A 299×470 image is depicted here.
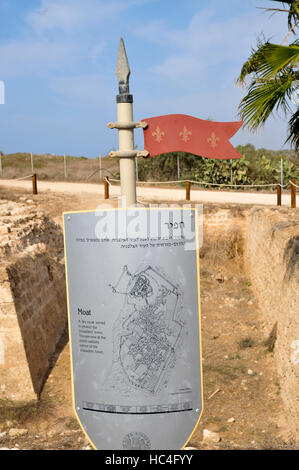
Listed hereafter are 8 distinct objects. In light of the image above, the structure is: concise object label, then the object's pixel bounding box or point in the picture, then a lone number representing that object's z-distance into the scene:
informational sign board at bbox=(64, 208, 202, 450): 3.09
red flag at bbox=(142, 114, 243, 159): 3.30
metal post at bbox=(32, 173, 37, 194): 16.31
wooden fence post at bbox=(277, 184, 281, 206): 13.59
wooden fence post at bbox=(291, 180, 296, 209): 13.06
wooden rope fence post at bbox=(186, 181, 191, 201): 14.85
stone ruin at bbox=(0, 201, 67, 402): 6.69
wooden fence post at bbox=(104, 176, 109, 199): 14.90
